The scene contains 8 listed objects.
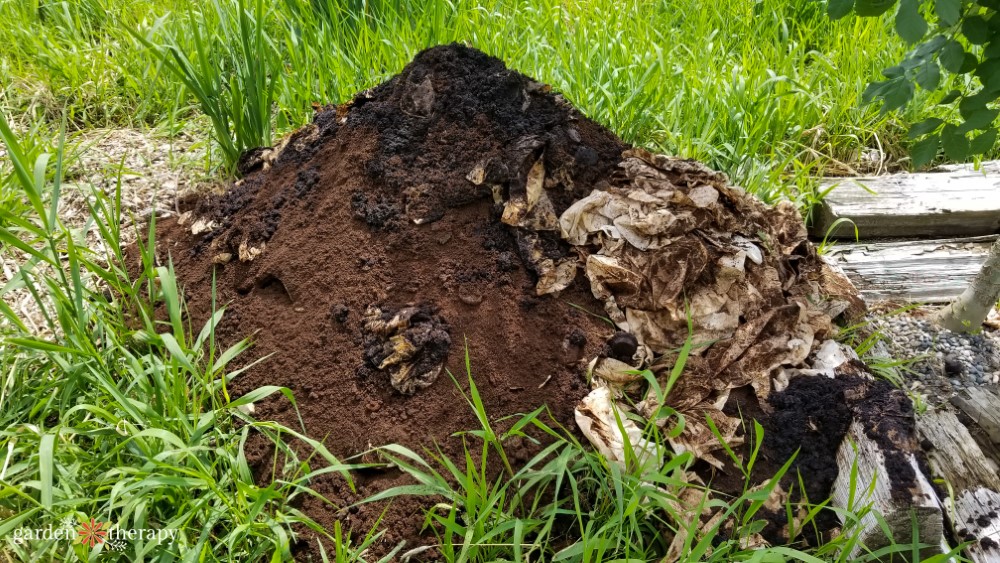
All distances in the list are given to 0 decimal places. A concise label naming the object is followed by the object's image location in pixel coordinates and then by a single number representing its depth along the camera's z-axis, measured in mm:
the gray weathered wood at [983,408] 2088
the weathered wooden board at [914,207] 3102
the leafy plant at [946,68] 1652
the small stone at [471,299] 2025
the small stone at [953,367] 2418
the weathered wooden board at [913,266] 2834
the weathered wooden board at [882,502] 1633
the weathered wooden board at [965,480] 1782
